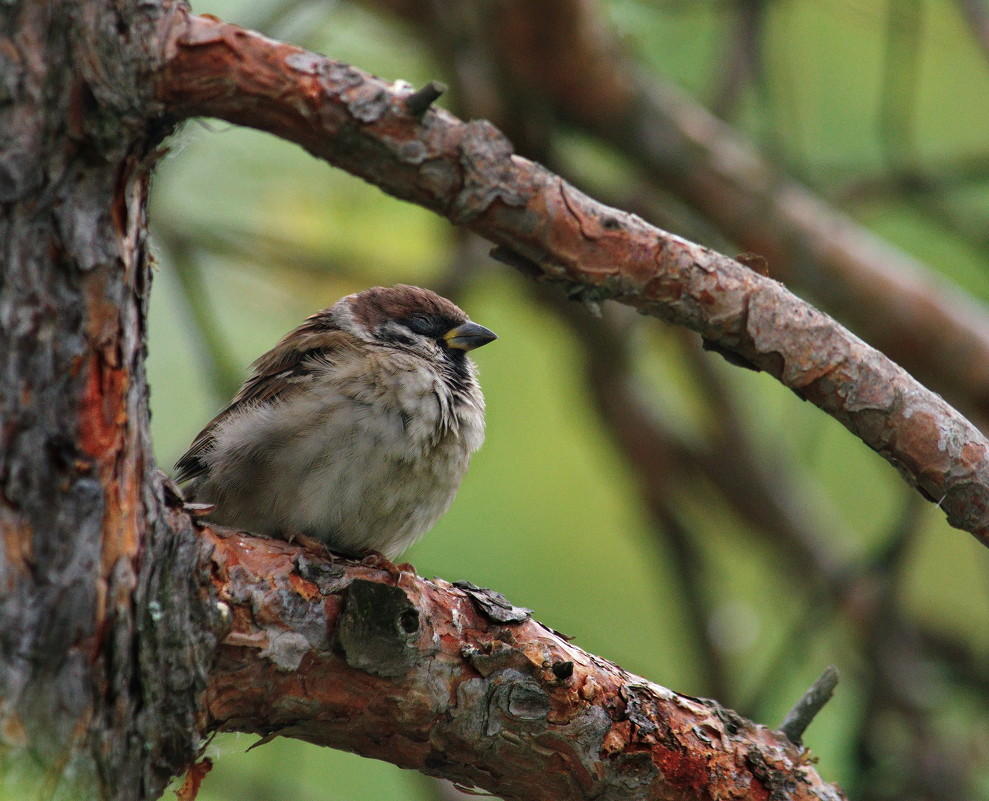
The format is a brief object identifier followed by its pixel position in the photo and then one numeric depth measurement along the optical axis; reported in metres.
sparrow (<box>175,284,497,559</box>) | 4.14
